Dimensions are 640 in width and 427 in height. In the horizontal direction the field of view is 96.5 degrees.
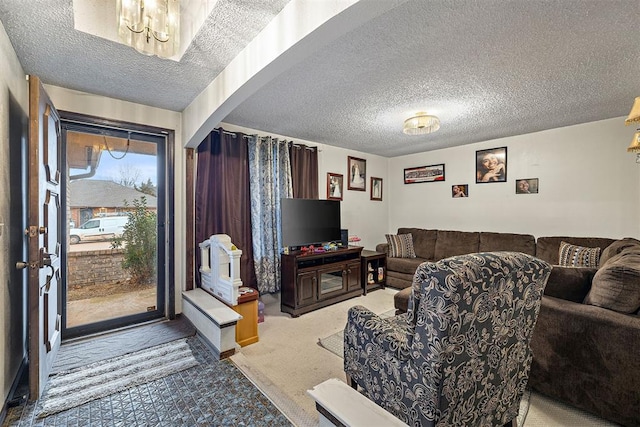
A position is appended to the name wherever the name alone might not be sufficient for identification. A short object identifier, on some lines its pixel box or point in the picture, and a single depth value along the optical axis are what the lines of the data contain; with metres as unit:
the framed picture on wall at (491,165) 4.49
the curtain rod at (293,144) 3.86
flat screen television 3.74
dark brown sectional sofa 1.57
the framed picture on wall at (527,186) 4.20
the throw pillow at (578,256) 3.30
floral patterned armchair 1.09
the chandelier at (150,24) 1.48
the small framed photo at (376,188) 5.73
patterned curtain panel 3.88
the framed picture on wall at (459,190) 4.91
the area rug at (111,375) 1.87
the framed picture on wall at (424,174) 5.24
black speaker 4.44
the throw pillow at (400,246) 4.91
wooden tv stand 3.47
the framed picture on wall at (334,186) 4.98
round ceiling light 3.22
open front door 1.77
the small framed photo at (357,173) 5.31
